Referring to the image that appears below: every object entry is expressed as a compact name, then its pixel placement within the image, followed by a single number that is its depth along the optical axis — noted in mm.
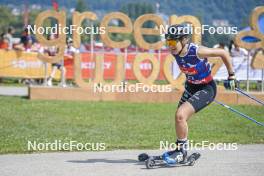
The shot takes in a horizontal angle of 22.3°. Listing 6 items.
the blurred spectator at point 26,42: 24066
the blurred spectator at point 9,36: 24800
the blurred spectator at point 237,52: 24444
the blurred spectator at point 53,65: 20400
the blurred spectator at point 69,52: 22650
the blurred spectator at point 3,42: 24250
